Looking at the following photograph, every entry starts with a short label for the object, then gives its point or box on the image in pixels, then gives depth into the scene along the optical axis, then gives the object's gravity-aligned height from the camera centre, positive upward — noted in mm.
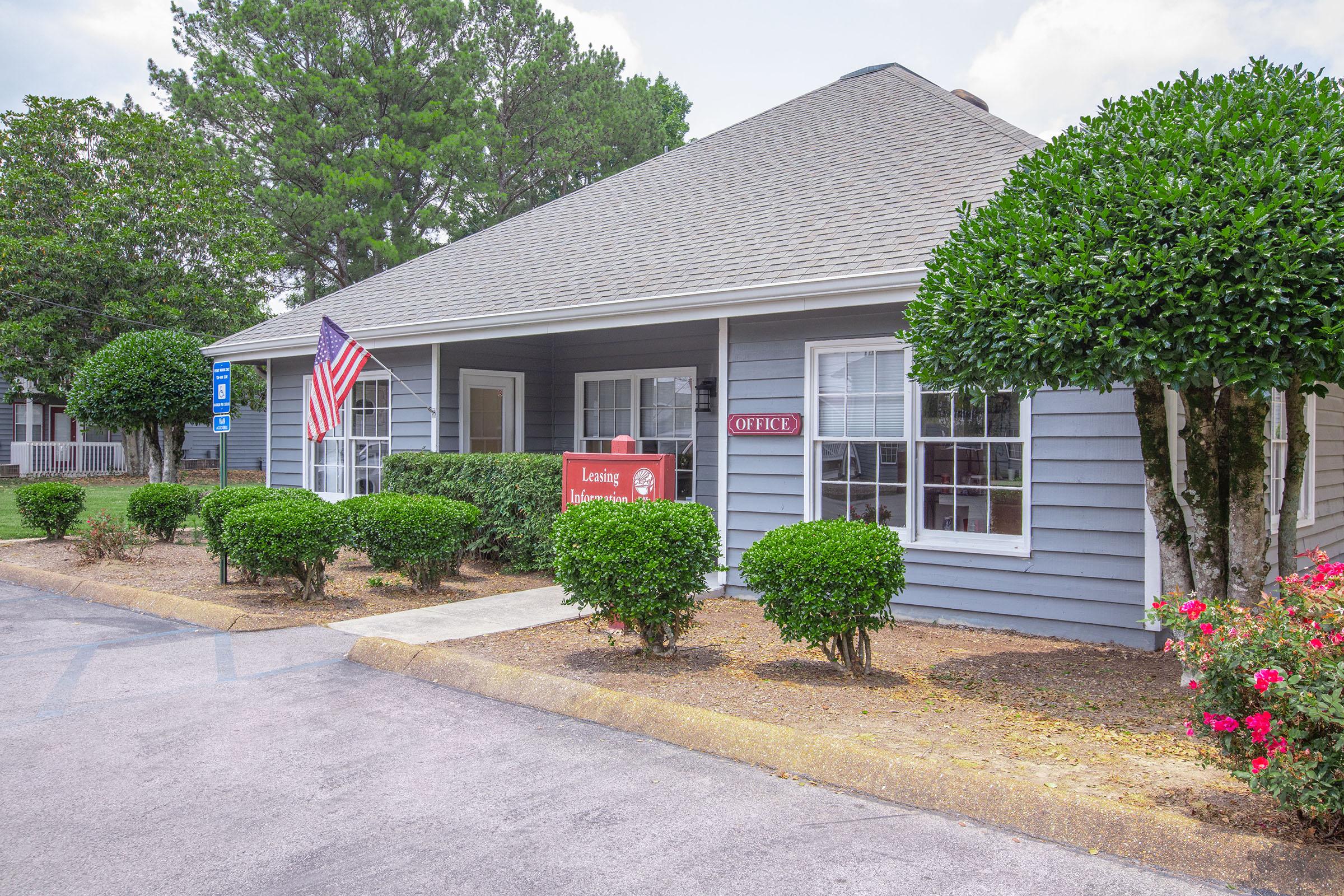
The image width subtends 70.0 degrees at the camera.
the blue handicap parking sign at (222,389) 10281 +613
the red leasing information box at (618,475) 8398 -260
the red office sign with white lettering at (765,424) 8977 +217
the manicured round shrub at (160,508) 13258 -872
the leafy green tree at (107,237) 25328 +5783
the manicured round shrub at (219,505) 9938 -617
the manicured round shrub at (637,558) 6195 -728
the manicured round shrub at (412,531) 8961 -798
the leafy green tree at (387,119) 30234 +10848
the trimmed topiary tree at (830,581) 5801 -820
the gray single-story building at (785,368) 7609 +921
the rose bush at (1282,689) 3324 -868
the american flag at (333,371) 11141 +876
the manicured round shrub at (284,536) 8508 -812
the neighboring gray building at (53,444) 29062 +56
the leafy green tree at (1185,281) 4707 +884
